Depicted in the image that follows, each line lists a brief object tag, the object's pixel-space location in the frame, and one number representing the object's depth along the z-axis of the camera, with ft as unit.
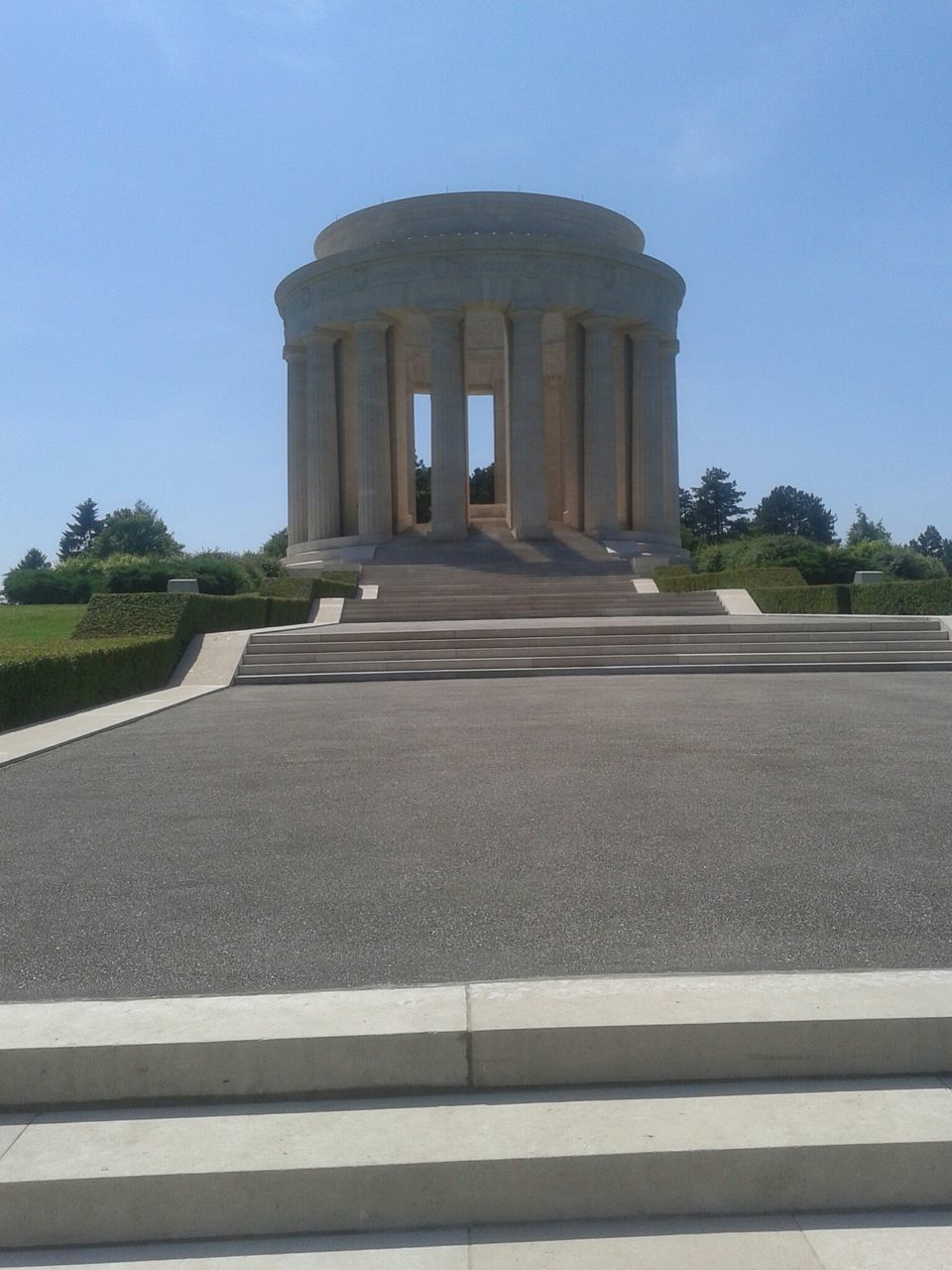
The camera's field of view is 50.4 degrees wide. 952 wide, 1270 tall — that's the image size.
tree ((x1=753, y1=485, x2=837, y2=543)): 350.43
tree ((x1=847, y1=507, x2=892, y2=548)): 343.26
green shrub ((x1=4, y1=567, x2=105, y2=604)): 100.89
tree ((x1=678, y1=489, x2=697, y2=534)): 332.39
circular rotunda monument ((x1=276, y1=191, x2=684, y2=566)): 135.23
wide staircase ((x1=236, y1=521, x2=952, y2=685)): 60.08
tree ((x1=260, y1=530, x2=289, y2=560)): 208.57
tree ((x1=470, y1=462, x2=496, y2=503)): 270.67
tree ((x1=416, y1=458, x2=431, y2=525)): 265.34
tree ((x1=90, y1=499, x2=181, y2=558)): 232.32
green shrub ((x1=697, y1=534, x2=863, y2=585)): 124.57
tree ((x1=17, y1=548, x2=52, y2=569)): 291.79
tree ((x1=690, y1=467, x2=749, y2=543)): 331.98
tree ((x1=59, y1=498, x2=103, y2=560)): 408.46
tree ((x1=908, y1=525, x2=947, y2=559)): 424.42
